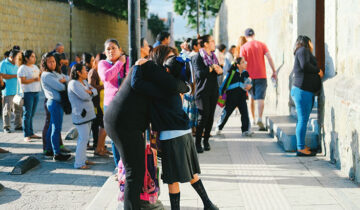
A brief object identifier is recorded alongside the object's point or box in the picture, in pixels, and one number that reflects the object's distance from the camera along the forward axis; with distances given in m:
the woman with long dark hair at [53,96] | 7.59
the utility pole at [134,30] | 5.06
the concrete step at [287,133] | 7.39
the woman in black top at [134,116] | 4.09
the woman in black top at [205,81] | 7.47
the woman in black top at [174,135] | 4.27
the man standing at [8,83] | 10.18
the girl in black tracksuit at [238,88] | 8.94
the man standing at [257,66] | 9.92
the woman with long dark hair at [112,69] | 6.10
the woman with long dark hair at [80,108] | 7.09
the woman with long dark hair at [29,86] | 9.15
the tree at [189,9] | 56.22
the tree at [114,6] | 39.56
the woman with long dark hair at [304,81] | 6.81
